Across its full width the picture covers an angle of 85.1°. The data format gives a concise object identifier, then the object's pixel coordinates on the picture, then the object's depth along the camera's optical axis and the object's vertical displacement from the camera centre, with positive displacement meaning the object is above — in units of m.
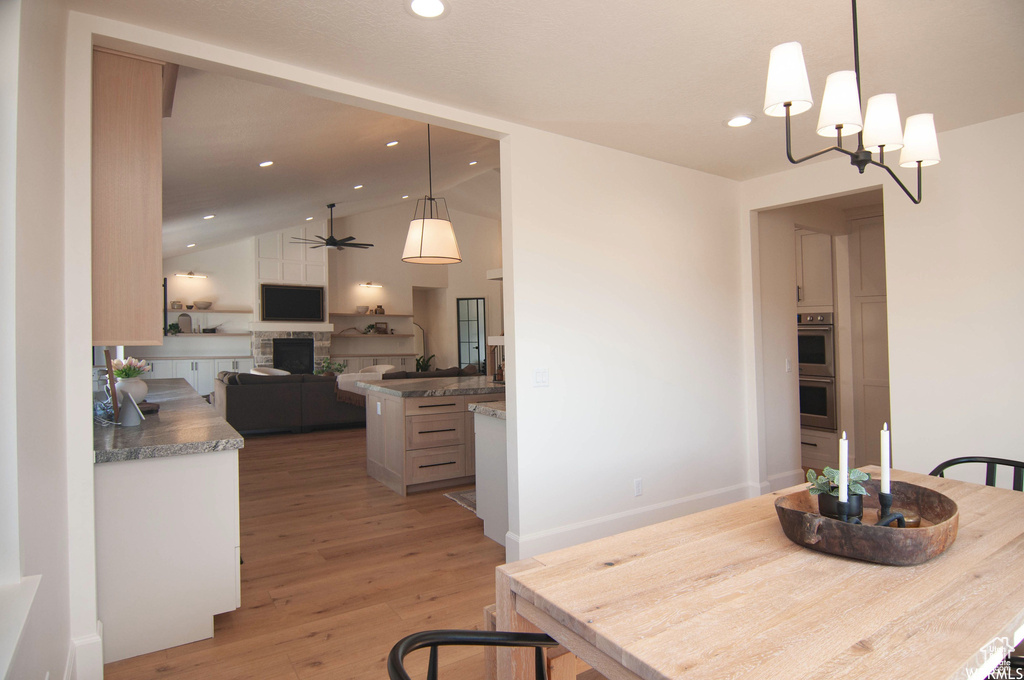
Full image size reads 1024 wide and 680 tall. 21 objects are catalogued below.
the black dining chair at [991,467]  2.12 -0.51
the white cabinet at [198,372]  10.11 -0.36
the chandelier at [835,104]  1.44 +0.63
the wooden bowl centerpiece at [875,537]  1.23 -0.45
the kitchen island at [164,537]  2.08 -0.72
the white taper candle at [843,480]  1.33 -0.34
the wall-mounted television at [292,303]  10.55 +0.92
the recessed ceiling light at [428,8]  1.88 +1.16
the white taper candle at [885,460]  1.36 -0.30
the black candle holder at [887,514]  1.32 -0.42
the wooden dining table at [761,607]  0.90 -0.51
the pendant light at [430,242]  4.70 +0.91
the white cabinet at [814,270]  5.01 +0.65
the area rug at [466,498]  4.12 -1.16
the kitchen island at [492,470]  3.35 -0.76
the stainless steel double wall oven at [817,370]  4.97 -0.27
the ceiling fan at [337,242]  9.23 +1.87
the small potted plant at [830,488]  1.38 -0.37
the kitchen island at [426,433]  4.38 -0.68
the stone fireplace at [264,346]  10.54 +0.11
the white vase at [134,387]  2.90 -0.18
